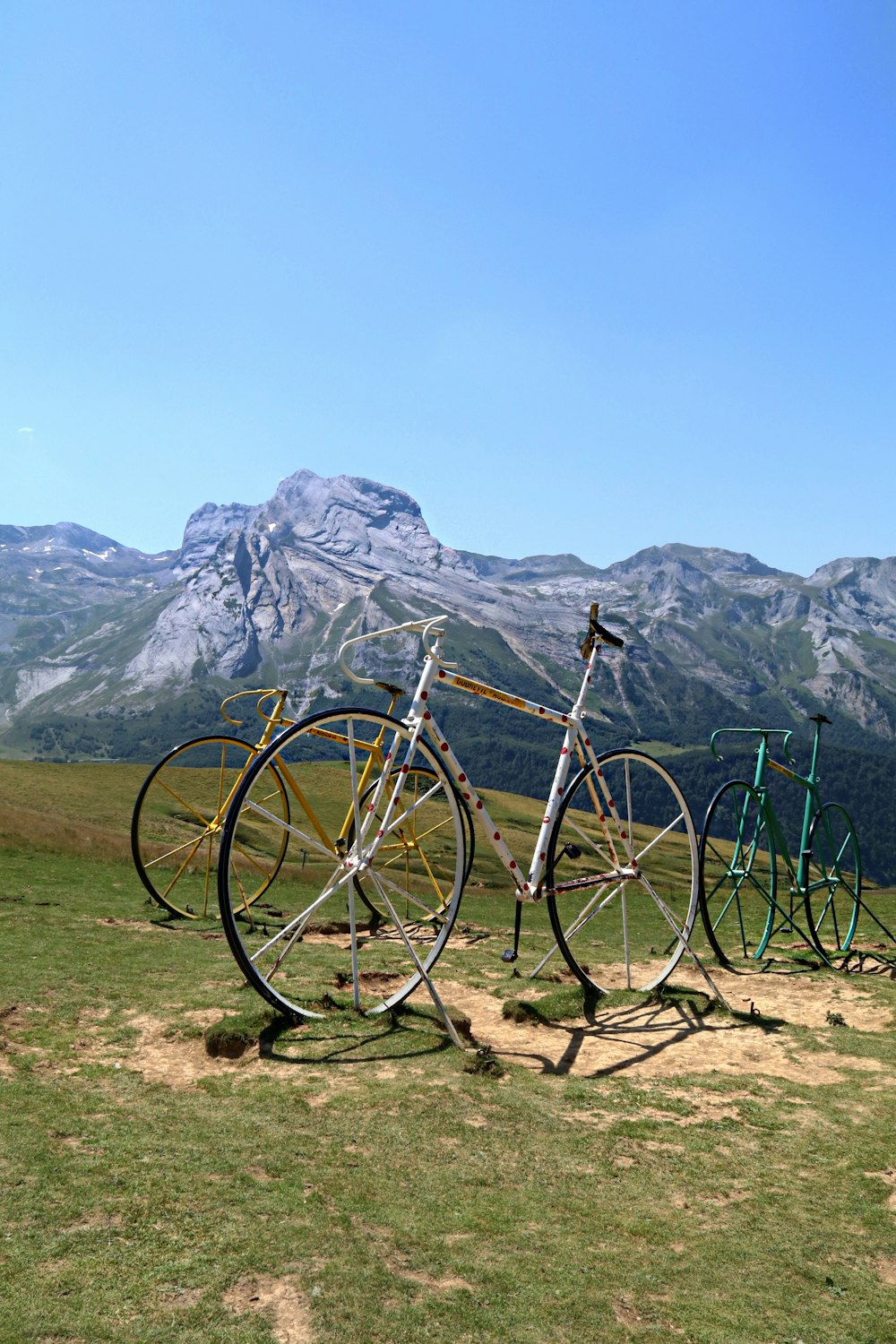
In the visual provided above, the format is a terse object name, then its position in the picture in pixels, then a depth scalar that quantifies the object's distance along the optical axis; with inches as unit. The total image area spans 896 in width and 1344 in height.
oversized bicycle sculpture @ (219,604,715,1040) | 367.9
